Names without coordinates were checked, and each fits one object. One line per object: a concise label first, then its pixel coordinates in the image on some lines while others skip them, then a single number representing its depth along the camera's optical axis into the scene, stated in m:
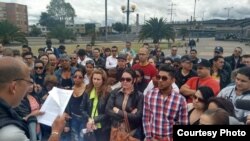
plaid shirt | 3.77
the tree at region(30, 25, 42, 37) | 70.56
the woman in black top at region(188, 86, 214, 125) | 3.61
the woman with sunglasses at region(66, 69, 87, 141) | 4.91
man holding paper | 1.87
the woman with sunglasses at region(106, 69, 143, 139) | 4.12
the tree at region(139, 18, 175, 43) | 41.69
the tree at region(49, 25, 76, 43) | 51.09
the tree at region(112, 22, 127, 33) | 89.44
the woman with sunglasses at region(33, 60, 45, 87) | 6.12
